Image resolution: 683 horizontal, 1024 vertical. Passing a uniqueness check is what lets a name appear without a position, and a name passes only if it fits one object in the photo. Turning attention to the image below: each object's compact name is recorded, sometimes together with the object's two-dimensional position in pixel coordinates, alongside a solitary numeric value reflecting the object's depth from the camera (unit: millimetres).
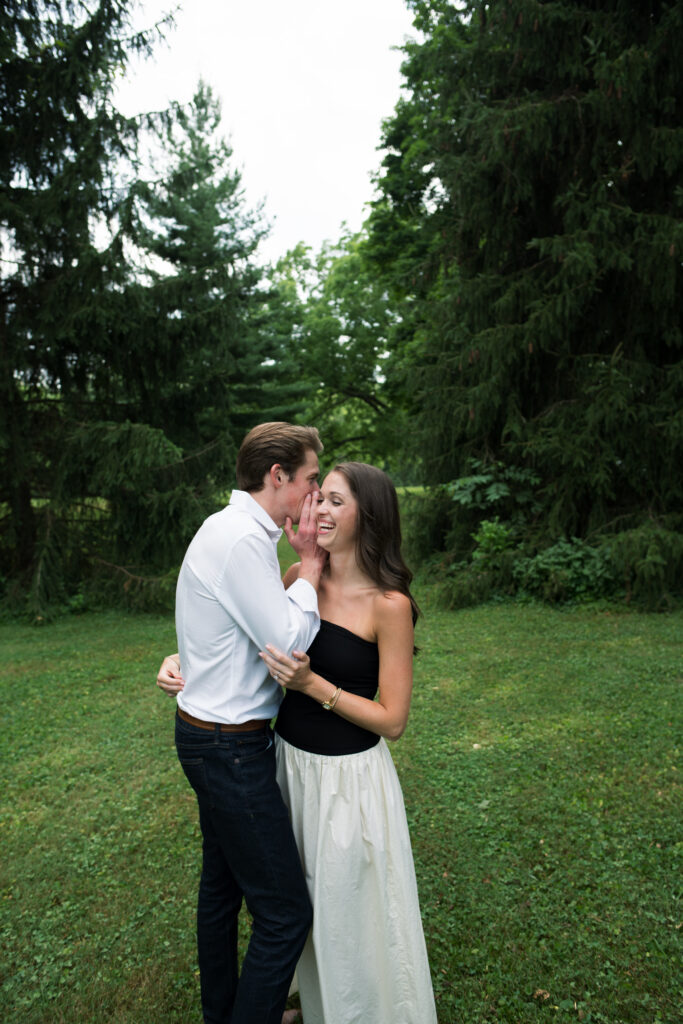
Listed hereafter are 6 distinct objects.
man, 1962
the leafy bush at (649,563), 8742
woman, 2176
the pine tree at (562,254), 9047
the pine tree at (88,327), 10156
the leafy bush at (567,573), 9500
